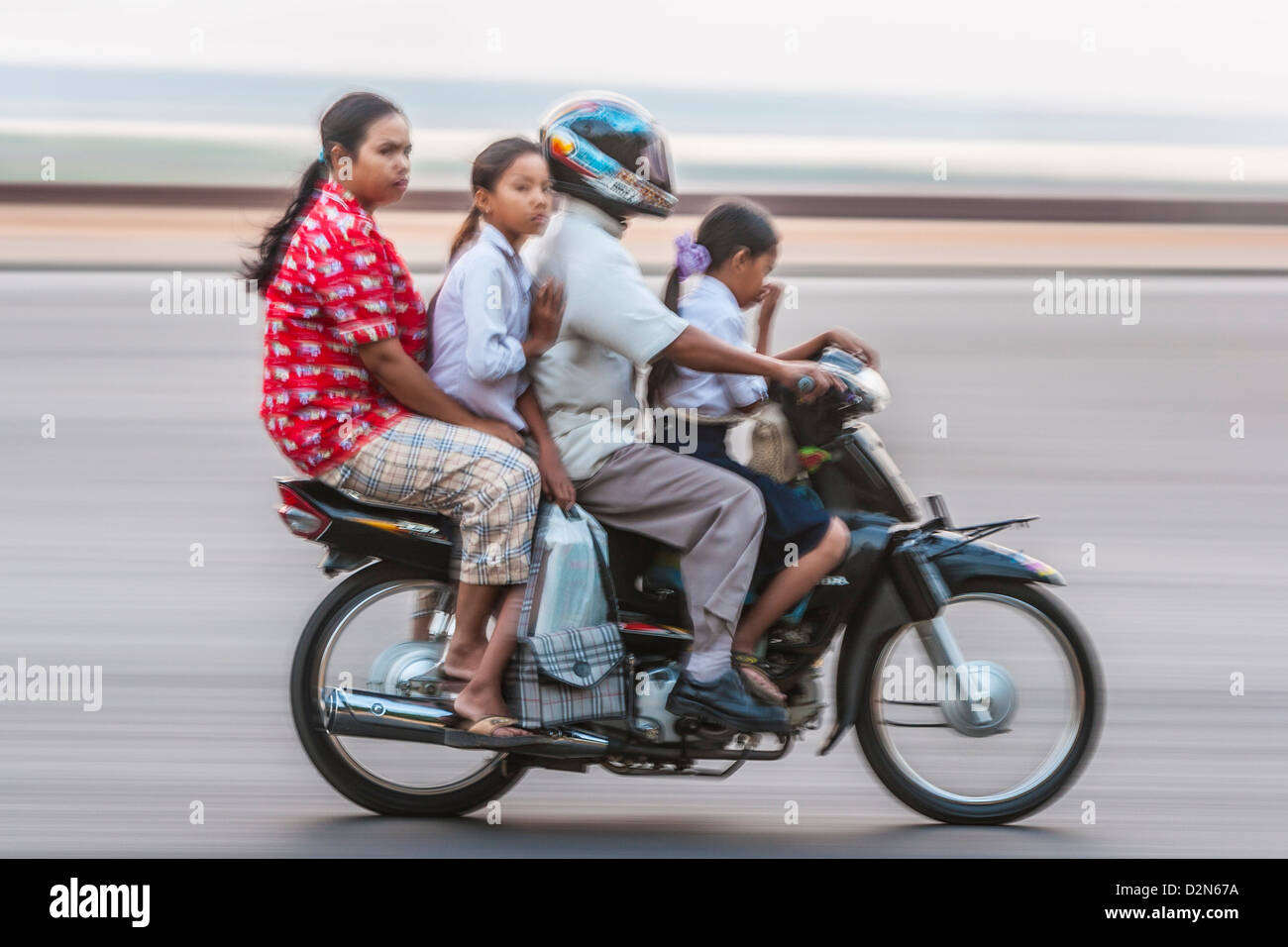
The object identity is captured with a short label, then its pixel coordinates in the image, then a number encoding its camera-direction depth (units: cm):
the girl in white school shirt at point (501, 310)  784
